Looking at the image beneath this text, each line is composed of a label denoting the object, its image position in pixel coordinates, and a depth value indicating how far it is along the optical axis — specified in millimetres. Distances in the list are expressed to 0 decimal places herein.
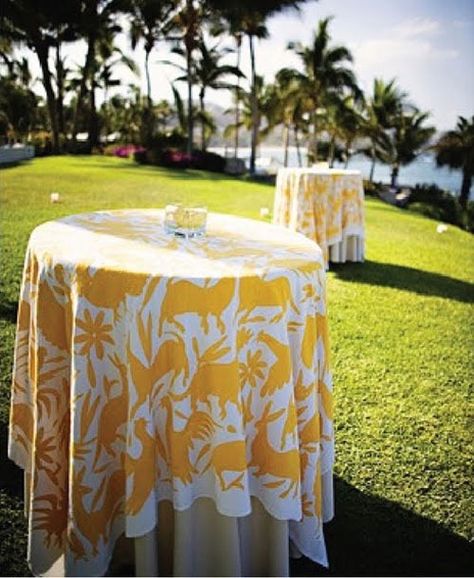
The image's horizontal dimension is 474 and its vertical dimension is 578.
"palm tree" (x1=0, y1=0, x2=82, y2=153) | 21156
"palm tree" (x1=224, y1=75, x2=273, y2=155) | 30859
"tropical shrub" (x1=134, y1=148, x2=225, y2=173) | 19547
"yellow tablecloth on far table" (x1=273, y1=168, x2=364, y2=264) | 5129
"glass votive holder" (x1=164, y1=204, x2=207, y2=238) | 1687
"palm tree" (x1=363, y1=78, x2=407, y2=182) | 27594
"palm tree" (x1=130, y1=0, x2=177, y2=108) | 22750
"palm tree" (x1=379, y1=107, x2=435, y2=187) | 28719
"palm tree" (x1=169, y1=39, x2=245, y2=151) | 24359
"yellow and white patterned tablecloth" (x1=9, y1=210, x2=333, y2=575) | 1251
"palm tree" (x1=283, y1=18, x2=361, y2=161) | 23250
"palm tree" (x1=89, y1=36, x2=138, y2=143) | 26469
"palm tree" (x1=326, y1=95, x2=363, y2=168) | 25312
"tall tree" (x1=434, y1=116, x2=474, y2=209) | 25500
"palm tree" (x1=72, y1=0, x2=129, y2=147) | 22628
